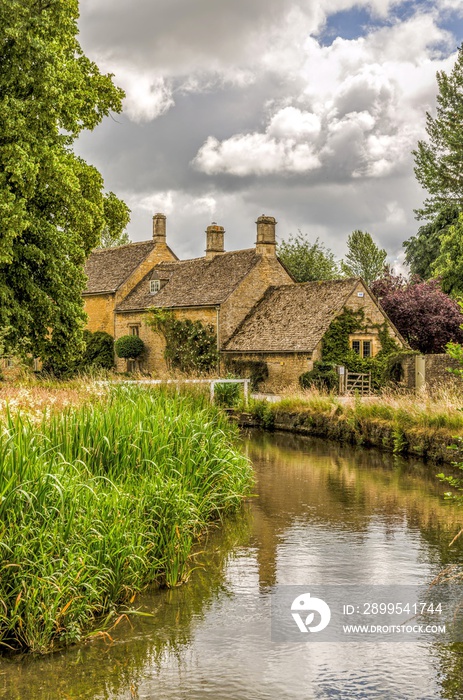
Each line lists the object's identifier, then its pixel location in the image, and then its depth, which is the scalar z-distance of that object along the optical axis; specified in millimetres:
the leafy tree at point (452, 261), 50281
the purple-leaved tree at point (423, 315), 42281
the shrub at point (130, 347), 47281
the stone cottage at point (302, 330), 38594
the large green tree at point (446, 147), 55844
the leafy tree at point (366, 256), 78750
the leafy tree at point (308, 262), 62500
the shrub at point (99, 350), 49094
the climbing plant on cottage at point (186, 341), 43562
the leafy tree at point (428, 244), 57531
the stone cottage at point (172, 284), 44250
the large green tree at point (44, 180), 22844
